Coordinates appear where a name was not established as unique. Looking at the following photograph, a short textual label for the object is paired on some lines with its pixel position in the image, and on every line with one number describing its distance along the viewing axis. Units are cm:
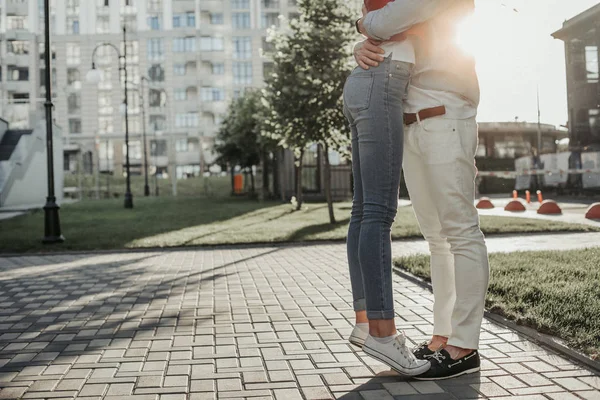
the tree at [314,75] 1388
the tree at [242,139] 2981
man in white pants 290
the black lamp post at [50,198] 1073
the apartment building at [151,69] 5675
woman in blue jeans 284
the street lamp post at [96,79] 2323
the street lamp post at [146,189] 3791
